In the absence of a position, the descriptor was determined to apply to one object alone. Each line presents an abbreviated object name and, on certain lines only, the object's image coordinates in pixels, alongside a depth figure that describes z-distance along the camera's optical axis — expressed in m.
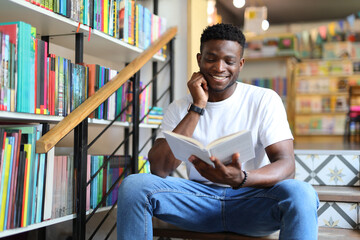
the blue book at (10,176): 1.34
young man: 1.29
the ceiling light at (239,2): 4.43
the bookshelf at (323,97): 6.30
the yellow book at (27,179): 1.41
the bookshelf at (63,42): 1.49
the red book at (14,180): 1.35
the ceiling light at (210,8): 4.14
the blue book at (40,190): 1.48
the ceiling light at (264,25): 5.02
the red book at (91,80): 1.87
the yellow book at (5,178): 1.32
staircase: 1.65
